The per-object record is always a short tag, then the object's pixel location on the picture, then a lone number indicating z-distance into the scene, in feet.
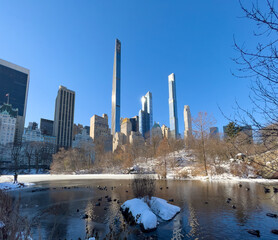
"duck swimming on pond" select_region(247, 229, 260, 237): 21.97
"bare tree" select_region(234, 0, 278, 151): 11.25
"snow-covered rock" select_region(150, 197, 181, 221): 29.55
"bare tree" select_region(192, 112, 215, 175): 109.29
